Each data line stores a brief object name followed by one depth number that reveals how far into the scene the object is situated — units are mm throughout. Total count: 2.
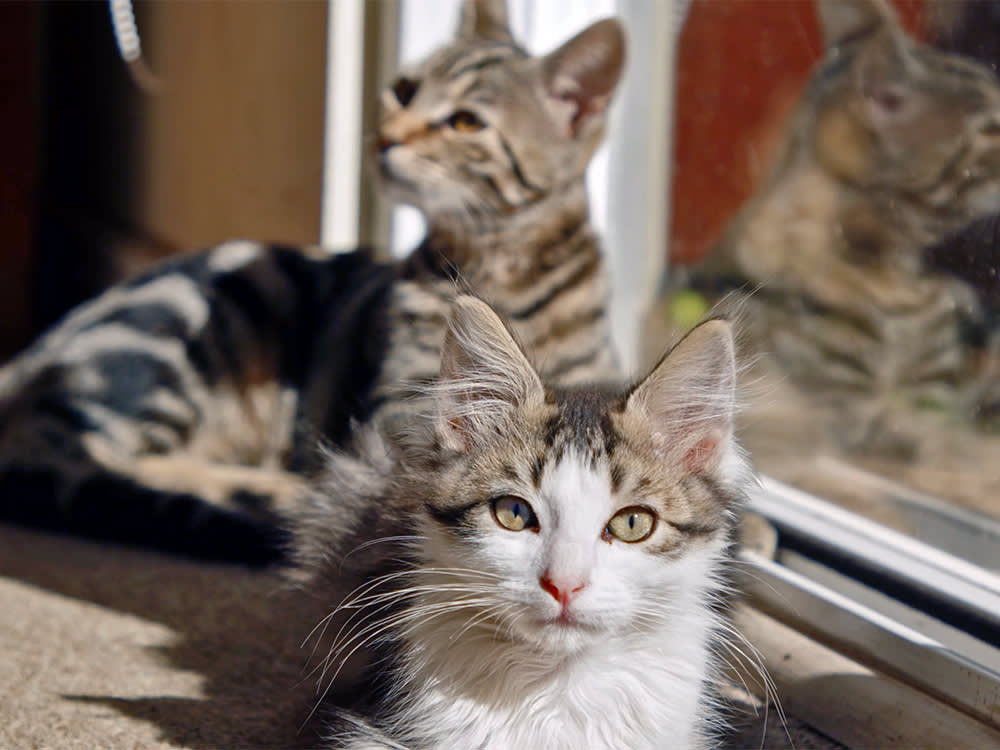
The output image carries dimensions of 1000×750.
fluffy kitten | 649
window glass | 861
